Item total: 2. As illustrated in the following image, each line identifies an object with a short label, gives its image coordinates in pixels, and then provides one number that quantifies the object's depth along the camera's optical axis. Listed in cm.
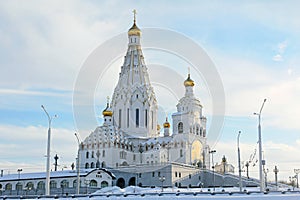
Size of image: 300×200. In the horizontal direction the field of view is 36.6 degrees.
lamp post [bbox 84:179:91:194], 7124
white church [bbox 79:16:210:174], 9169
